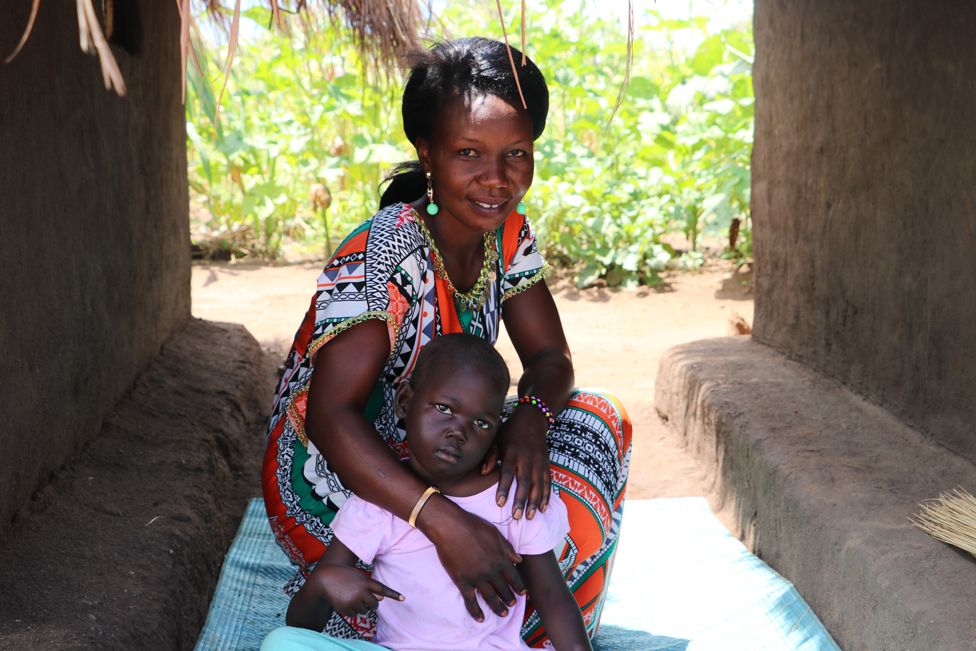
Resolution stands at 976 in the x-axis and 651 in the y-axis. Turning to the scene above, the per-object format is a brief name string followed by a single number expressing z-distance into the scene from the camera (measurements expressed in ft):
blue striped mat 8.48
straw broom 7.33
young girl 6.11
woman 6.63
